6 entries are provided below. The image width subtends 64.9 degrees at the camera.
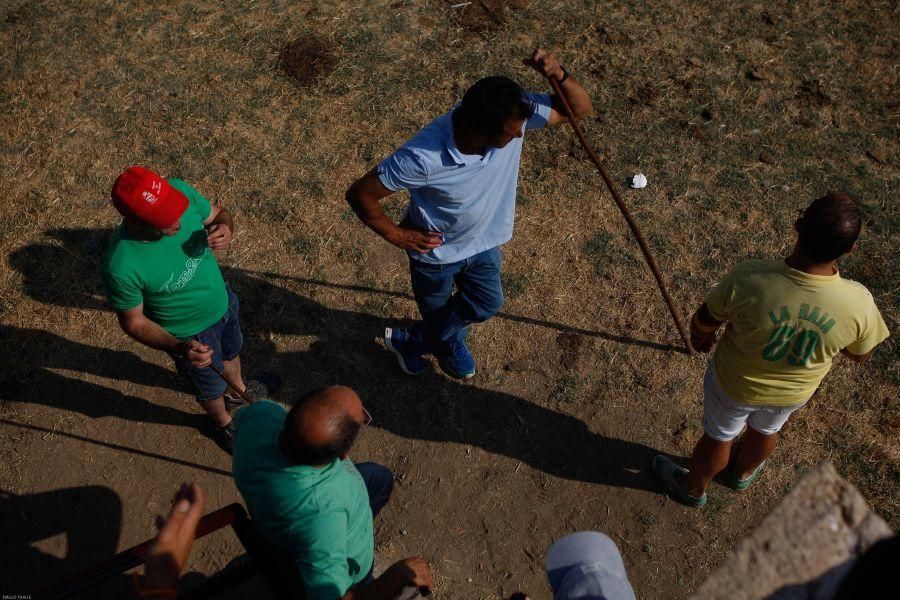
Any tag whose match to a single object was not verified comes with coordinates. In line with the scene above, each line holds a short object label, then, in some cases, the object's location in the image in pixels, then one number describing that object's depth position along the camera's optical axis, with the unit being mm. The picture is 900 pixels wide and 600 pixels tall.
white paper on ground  6105
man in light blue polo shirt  3477
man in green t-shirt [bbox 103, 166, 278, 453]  3543
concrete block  2102
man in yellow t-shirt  3229
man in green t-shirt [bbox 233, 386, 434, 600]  2838
